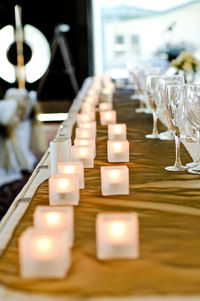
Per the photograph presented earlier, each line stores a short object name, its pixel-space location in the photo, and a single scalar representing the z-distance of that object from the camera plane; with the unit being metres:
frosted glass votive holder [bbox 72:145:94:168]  1.66
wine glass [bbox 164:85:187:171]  1.54
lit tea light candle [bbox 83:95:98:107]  3.16
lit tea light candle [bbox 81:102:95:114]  2.69
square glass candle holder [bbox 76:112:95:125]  2.44
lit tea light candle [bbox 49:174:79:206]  1.25
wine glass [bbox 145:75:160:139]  2.17
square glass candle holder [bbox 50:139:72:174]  1.54
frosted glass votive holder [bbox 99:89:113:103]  3.40
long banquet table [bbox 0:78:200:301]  0.83
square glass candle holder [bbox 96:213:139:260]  0.93
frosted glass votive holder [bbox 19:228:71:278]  0.87
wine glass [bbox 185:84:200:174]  1.51
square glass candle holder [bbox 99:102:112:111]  2.95
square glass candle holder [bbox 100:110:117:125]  2.58
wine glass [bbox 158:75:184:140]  2.06
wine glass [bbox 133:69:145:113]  3.13
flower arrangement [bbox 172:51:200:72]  3.70
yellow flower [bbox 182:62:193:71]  3.70
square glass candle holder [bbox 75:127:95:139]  1.97
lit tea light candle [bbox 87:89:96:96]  3.52
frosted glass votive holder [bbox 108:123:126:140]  2.04
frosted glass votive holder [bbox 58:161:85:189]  1.40
